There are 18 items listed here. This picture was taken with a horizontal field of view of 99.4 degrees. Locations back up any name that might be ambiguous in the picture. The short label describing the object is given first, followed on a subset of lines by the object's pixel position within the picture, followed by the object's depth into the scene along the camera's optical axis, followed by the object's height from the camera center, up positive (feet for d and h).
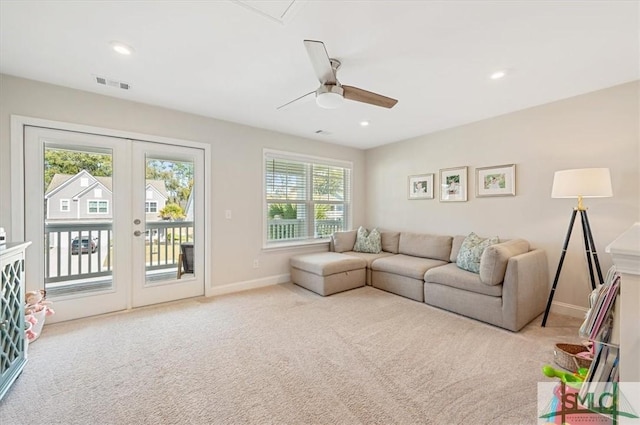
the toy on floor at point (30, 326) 7.22 -3.14
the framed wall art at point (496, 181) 11.14 +1.30
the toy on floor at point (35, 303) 8.02 -2.83
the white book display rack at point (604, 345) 3.55 -1.79
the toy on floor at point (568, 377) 4.68 -3.01
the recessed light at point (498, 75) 7.93 +4.06
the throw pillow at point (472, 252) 10.14 -1.58
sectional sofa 8.76 -2.53
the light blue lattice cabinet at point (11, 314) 5.72 -2.36
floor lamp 7.90 +0.61
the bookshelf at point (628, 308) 2.78 -1.03
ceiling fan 5.89 +3.18
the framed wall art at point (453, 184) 12.75 +1.29
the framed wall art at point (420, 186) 14.15 +1.31
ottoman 12.09 -2.89
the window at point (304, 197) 14.26 +0.82
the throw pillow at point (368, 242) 15.06 -1.75
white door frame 8.28 +1.82
